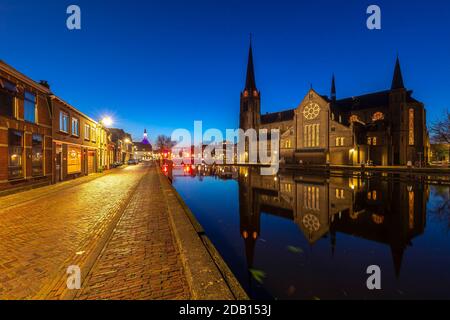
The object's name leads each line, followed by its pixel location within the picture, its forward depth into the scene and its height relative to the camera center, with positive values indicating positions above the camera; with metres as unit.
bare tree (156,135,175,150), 98.66 +8.27
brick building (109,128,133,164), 54.81 +3.35
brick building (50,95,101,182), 18.06 +1.82
